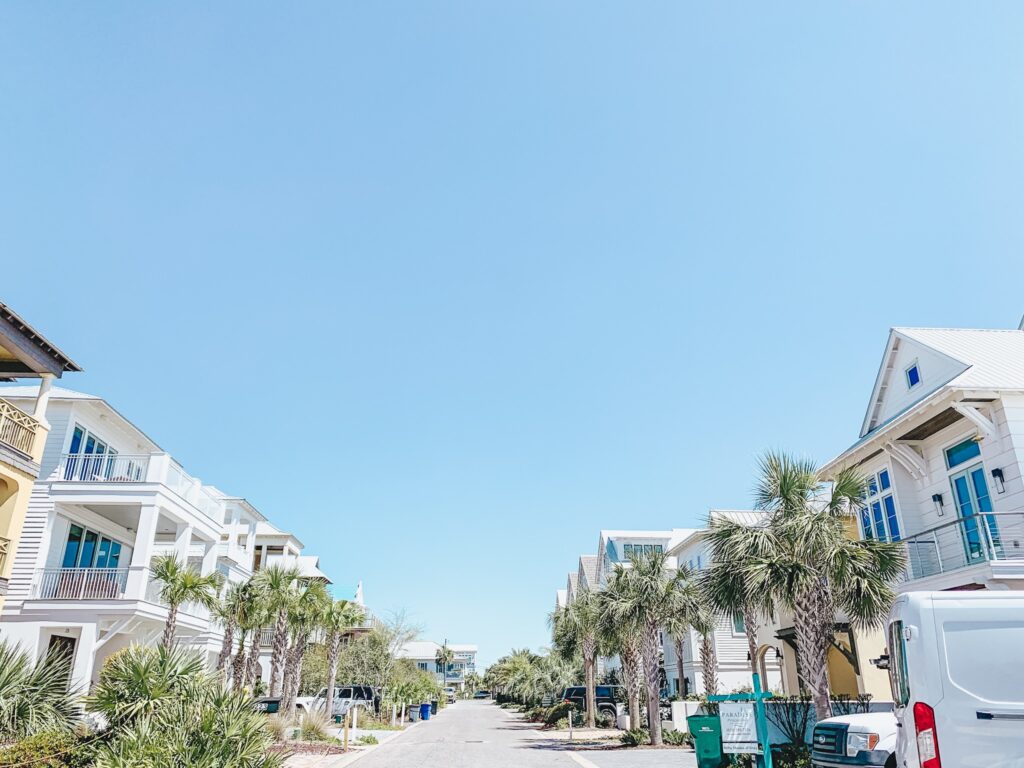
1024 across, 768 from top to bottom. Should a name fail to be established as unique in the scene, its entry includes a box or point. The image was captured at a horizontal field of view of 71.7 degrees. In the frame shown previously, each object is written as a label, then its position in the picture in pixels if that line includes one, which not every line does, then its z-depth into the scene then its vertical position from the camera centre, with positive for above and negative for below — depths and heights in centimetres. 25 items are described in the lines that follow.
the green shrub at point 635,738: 2236 -243
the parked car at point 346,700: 3186 -188
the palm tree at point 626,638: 2423 +60
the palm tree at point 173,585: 2258 +220
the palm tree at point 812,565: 1430 +173
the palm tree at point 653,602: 2347 +168
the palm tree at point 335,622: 2816 +135
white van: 622 -22
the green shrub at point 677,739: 2196 -243
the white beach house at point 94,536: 2172 +398
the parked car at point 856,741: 986 -115
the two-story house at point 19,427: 1608 +518
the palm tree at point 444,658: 9844 -14
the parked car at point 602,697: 3388 -197
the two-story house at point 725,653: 3562 +13
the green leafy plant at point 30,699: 1056 -59
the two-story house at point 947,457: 1524 +471
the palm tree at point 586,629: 3005 +117
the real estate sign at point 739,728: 1120 -107
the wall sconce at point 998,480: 1570 +363
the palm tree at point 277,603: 2878 +208
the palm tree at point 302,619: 2897 +147
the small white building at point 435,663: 9988 -97
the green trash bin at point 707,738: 1325 -144
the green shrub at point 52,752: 894 -113
